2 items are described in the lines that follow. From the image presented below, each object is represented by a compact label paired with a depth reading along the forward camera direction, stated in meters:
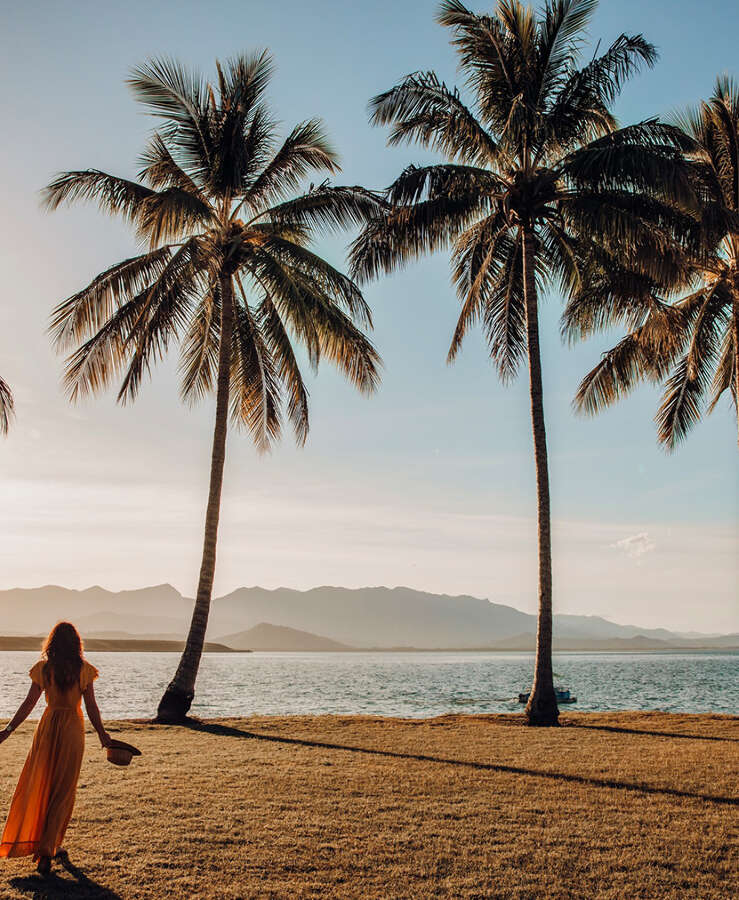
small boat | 29.84
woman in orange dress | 6.07
